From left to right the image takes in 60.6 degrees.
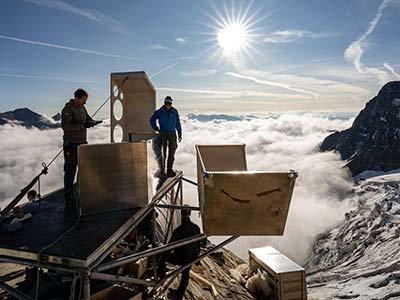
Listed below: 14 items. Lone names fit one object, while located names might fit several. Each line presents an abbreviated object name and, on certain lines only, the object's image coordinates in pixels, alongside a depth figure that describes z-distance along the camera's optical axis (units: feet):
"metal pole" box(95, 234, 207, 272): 21.79
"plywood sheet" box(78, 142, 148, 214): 27.86
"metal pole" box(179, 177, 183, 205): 48.78
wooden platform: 21.26
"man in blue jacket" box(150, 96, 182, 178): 41.70
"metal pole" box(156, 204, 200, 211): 34.72
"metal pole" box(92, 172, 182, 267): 22.39
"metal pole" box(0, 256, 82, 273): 20.79
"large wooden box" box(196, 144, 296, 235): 24.93
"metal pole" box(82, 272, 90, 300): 20.08
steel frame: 20.40
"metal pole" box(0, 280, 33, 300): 22.46
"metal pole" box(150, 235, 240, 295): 29.12
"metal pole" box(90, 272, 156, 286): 21.21
